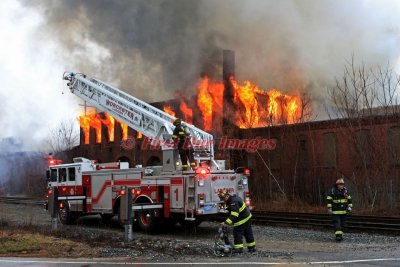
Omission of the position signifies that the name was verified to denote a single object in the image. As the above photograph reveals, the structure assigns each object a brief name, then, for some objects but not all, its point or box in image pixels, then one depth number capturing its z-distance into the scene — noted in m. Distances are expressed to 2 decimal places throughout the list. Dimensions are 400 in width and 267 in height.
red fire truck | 11.46
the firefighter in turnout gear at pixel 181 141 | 11.91
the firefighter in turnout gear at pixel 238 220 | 8.44
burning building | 22.11
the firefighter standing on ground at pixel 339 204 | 10.82
